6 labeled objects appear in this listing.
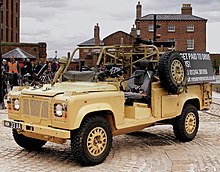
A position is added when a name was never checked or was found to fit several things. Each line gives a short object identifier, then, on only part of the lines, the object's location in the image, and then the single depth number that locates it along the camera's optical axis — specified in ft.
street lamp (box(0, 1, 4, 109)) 51.15
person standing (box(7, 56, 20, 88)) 66.32
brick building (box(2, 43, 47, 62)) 105.40
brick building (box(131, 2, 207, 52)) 214.90
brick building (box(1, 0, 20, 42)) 210.38
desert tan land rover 24.06
